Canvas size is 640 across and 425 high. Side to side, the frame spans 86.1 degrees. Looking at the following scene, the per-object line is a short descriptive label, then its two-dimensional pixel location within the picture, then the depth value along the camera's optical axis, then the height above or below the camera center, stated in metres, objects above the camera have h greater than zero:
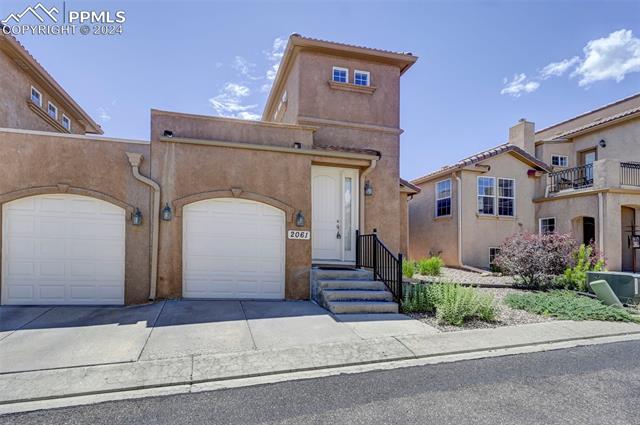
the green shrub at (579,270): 9.99 -1.72
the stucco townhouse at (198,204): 7.10 +0.23
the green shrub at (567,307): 7.04 -2.06
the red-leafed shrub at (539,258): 9.87 -1.28
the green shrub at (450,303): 6.48 -1.80
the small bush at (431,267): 11.98 -1.90
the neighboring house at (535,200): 12.62 +0.58
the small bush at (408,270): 10.75 -1.78
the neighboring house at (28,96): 9.12 +3.75
